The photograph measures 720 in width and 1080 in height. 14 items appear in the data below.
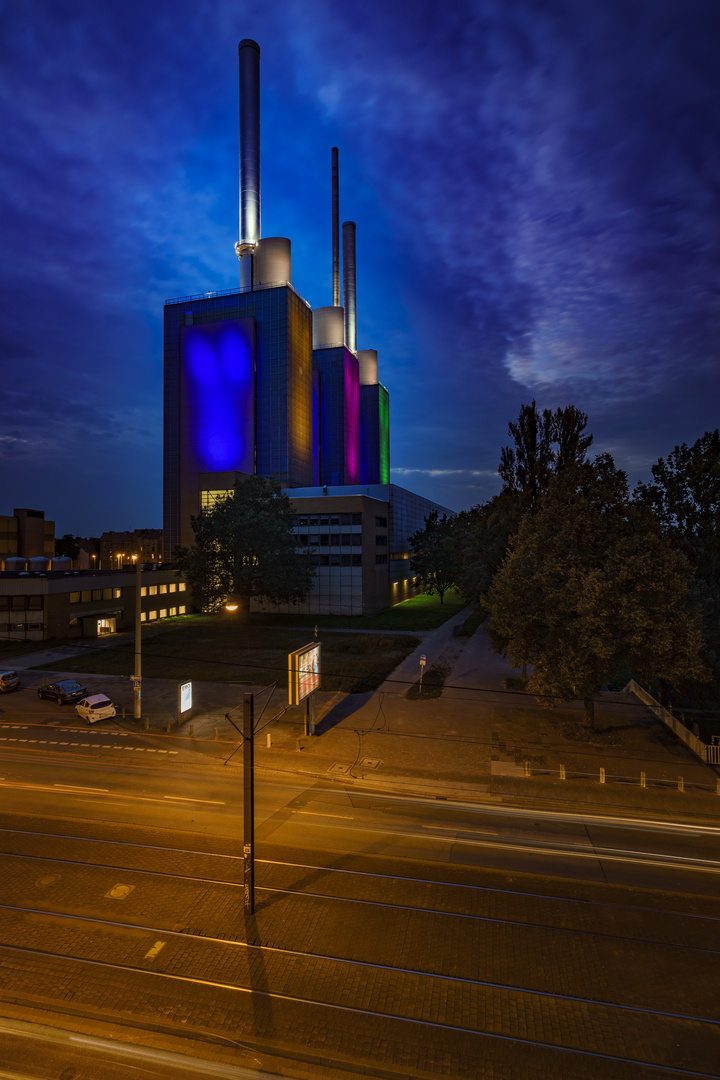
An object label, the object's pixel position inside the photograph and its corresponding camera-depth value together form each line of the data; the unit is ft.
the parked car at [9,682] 99.70
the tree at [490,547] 143.90
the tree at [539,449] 130.72
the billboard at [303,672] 69.81
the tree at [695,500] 111.13
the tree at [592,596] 66.80
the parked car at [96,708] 83.15
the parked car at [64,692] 92.53
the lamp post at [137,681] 82.33
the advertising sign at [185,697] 80.74
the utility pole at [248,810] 36.14
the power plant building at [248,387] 278.46
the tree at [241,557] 166.91
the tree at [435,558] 226.79
